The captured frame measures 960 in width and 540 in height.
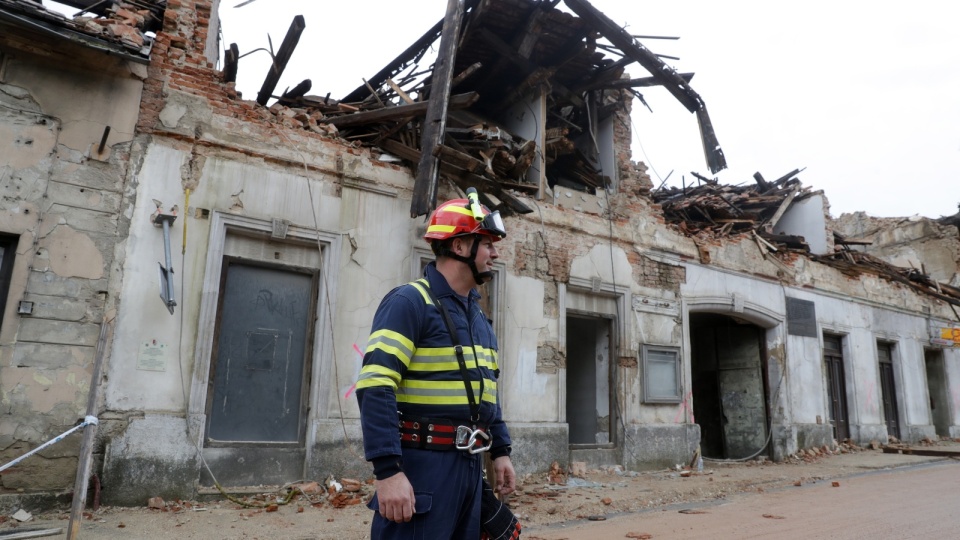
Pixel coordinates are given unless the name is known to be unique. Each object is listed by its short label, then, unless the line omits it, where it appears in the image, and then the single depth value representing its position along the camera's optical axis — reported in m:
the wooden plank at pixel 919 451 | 11.81
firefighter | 2.21
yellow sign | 16.89
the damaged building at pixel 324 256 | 5.98
